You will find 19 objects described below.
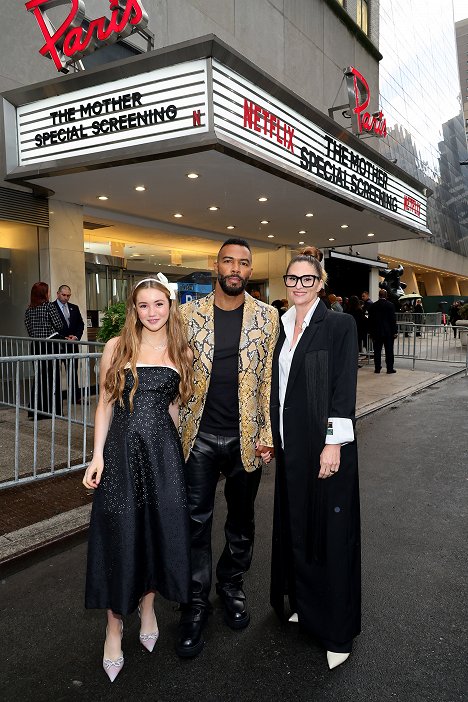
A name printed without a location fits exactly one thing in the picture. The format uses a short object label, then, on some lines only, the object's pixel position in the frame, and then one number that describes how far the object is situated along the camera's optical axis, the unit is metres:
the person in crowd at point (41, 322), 7.60
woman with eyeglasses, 2.51
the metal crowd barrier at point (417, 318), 21.77
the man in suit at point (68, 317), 8.01
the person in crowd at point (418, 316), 17.12
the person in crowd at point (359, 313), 14.46
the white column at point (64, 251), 9.42
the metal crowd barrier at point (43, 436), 4.98
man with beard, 2.78
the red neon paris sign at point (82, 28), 7.24
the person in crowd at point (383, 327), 12.44
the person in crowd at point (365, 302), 15.86
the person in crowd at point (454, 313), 25.42
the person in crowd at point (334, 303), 11.85
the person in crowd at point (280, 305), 13.80
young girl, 2.41
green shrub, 7.30
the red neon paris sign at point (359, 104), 12.60
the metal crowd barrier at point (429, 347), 15.40
